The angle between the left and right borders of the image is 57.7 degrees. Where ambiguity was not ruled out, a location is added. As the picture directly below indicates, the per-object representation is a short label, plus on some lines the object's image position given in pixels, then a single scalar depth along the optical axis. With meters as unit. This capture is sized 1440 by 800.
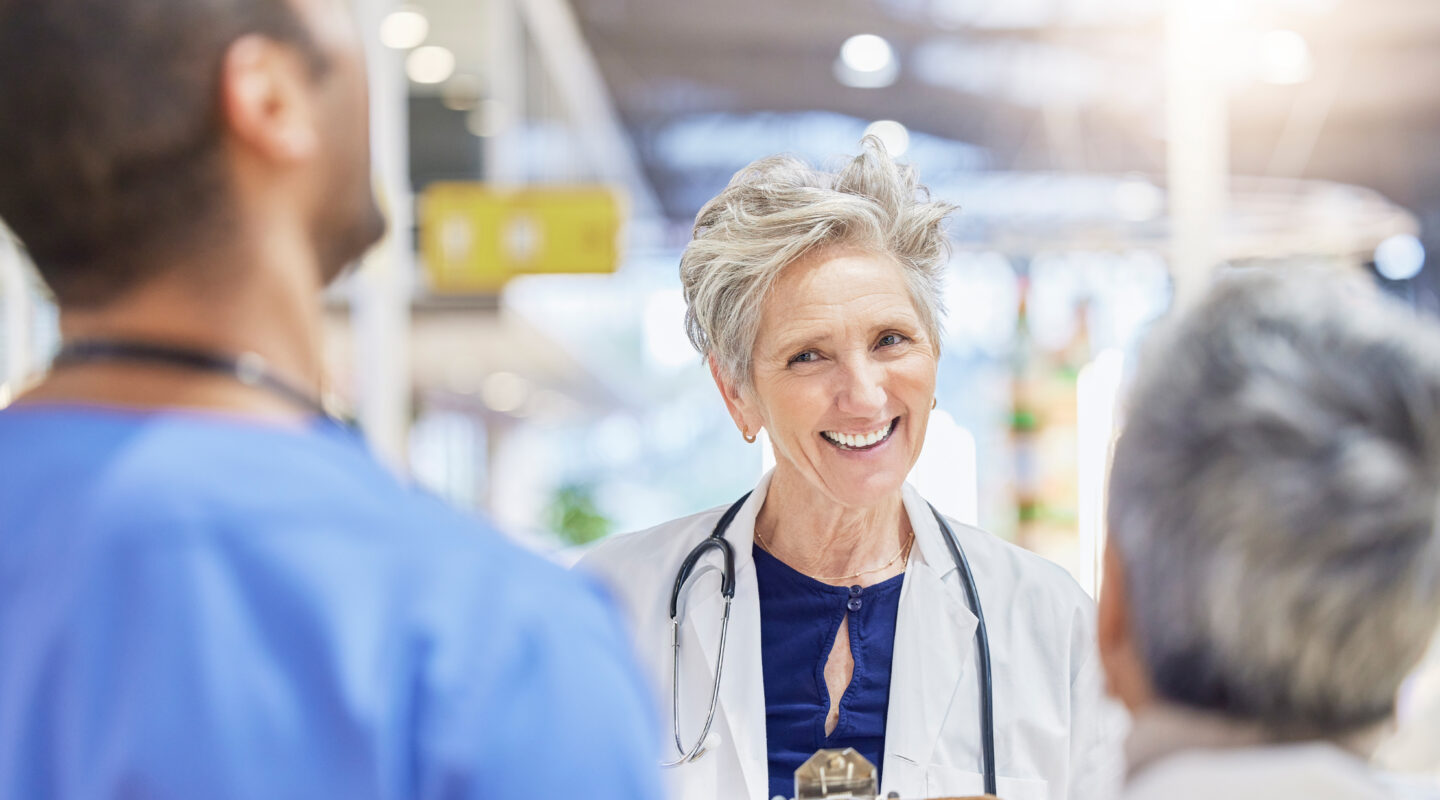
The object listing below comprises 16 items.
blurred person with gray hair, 0.80
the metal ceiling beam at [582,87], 12.53
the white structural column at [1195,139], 5.27
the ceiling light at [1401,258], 18.19
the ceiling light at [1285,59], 12.04
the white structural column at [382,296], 6.20
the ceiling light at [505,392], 19.50
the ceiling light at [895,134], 16.03
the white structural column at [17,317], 7.36
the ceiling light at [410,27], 10.34
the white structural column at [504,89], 10.48
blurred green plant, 13.88
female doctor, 1.77
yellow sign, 8.02
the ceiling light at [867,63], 12.74
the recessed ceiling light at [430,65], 10.72
